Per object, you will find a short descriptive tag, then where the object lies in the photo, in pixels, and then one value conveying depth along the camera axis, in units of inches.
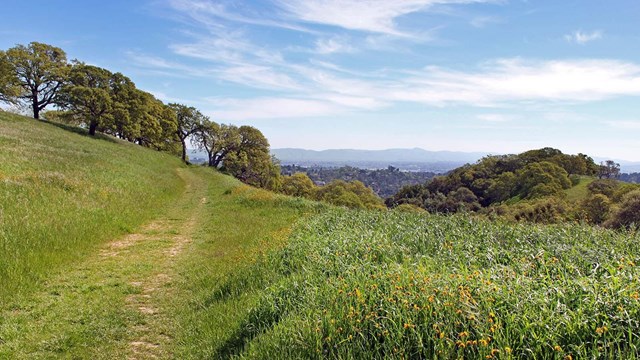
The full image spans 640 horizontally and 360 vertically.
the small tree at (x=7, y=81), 1977.7
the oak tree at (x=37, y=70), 2074.3
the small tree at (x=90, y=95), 2003.3
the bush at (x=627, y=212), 832.4
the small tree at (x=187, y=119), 2810.0
